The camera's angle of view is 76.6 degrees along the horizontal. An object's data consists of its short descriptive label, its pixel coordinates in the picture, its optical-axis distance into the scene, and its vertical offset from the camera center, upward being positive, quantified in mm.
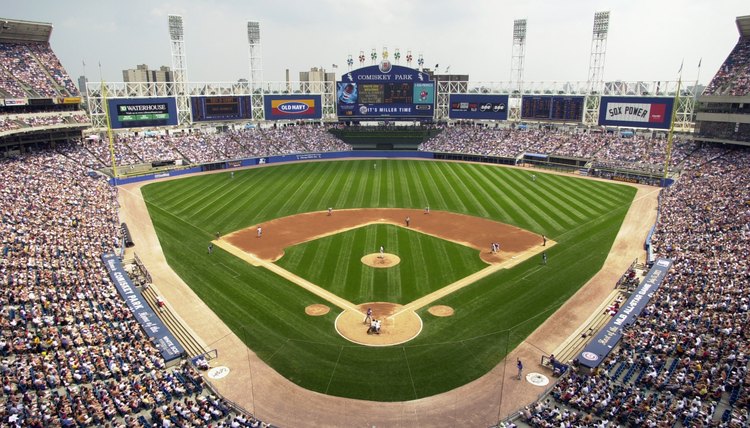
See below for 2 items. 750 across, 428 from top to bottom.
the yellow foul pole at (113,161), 55909 -7045
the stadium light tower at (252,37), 80500 +10819
